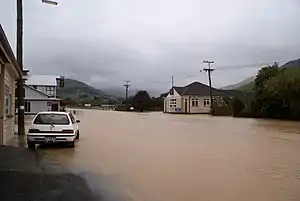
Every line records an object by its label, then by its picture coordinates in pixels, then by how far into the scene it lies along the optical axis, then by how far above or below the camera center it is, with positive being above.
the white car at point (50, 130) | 17.64 -0.66
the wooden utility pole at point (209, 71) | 84.60 +6.86
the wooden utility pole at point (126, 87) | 134.38 +6.79
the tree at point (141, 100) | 108.19 +2.49
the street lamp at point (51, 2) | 21.38 +4.84
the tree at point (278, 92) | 57.03 +2.16
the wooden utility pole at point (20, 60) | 22.30 +2.43
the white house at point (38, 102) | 69.31 +1.46
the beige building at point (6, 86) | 15.00 +1.03
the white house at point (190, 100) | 93.69 +2.14
